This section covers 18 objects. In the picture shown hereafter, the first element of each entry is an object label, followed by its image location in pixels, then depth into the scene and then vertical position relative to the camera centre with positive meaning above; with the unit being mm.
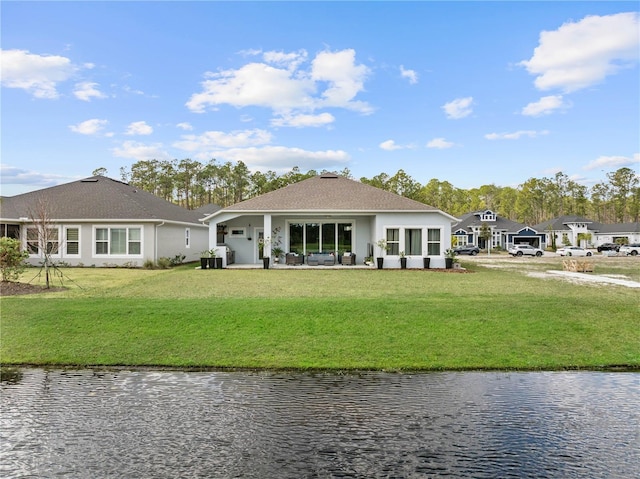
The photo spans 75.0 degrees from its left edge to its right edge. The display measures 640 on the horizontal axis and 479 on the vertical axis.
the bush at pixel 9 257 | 13242 -311
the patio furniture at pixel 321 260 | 22453 -871
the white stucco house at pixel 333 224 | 21828 +1091
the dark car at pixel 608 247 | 48250 -778
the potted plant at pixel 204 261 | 21125 -800
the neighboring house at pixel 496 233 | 52625 +1164
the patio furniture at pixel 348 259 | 22625 -847
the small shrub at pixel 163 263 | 22331 -933
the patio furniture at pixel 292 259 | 22453 -797
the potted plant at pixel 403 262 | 21484 -987
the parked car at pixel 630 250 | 44031 -1048
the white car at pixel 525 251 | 41094 -961
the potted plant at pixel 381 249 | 21312 -306
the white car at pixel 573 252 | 39031 -1054
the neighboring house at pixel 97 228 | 22438 +1002
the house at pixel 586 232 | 55500 +1187
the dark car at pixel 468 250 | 43844 -833
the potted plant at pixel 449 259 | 21484 -862
